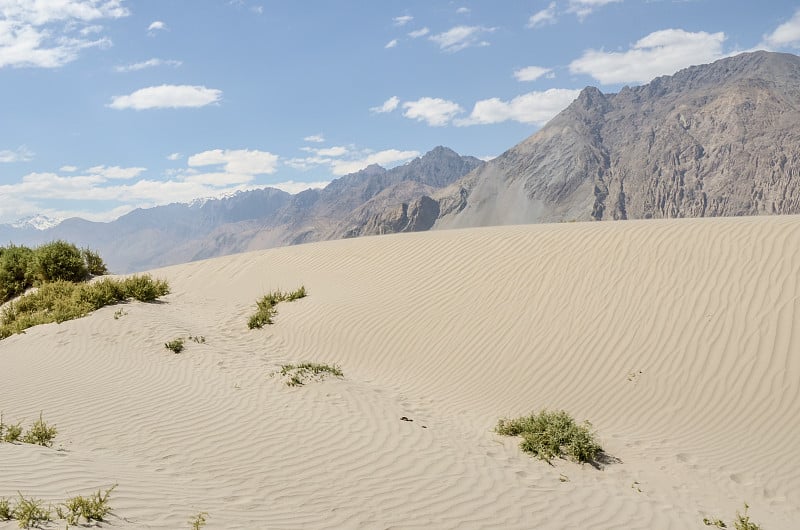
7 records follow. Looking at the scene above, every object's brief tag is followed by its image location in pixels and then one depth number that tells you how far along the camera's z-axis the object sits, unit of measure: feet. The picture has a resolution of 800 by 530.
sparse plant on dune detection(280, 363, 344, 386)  26.91
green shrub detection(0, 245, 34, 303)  53.06
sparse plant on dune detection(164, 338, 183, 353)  31.89
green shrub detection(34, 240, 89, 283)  52.24
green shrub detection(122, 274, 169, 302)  44.83
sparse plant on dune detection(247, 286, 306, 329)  39.55
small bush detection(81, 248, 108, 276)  57.98
